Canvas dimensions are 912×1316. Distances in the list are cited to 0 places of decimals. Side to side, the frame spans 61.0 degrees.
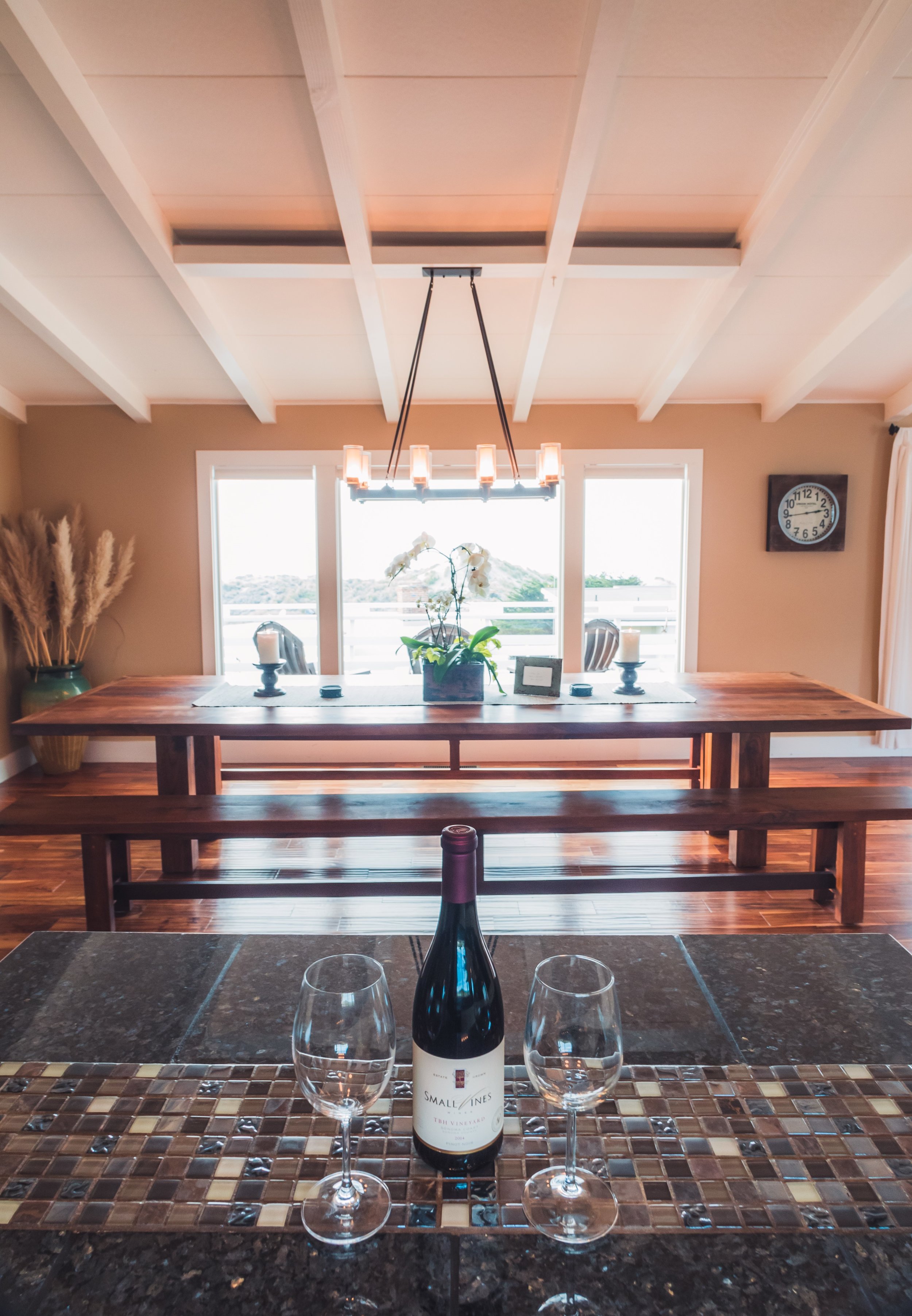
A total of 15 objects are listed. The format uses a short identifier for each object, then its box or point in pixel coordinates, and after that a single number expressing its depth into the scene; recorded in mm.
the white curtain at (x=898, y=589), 5020
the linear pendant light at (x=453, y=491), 3305
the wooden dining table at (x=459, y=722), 2812
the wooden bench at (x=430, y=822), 2572
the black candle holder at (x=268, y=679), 3252
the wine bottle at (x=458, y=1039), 606
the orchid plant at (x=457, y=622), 2795
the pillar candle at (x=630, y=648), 3191
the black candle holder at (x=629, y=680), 3215
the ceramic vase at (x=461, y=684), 3117
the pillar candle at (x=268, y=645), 3182
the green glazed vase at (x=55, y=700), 4805
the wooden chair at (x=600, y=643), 5152
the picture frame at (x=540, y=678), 3262
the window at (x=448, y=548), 5152
